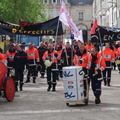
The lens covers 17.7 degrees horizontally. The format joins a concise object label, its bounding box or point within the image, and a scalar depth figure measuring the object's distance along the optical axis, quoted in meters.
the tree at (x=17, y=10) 32.31
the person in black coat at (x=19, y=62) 14.67
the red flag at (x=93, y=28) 18.87
